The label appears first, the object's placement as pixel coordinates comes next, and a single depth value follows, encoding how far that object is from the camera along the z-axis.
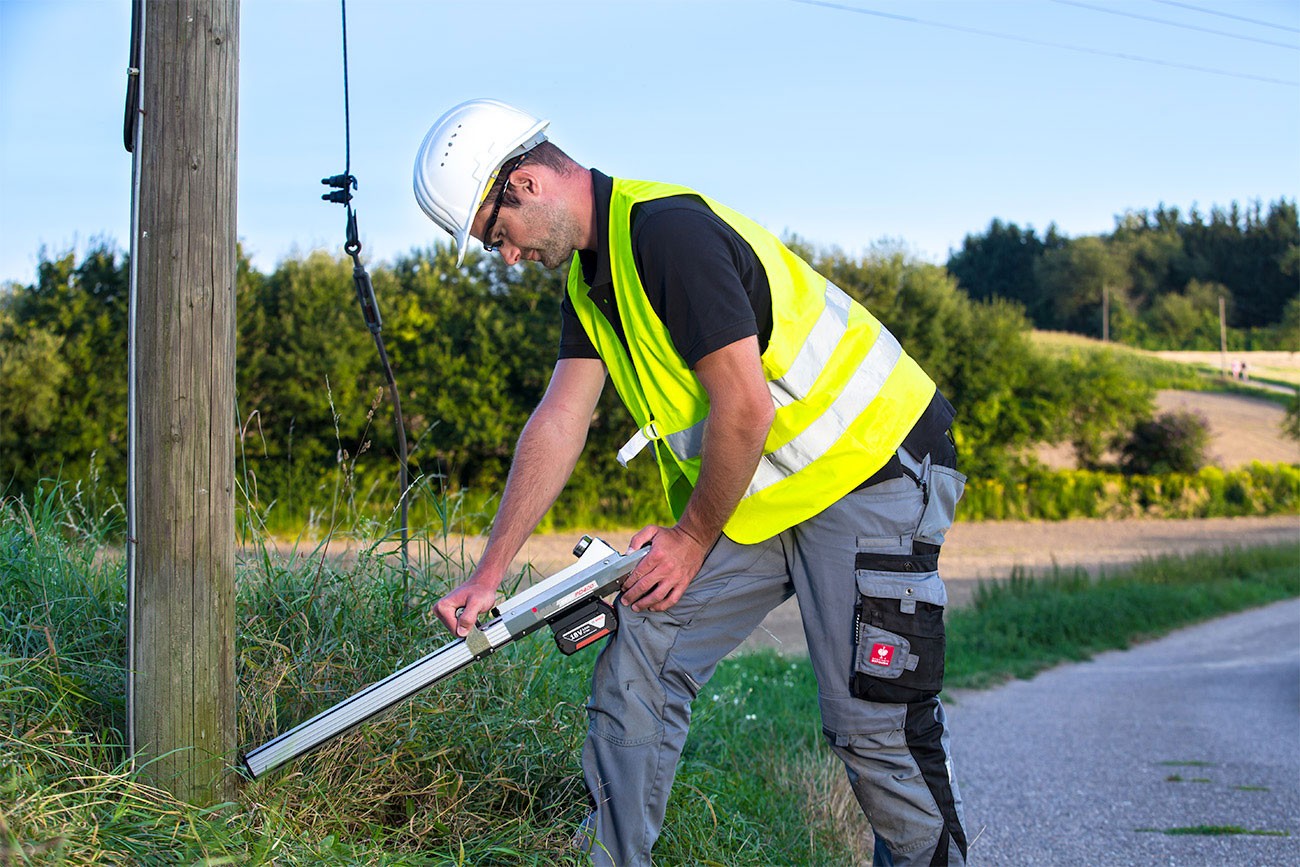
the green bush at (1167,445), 17.70
